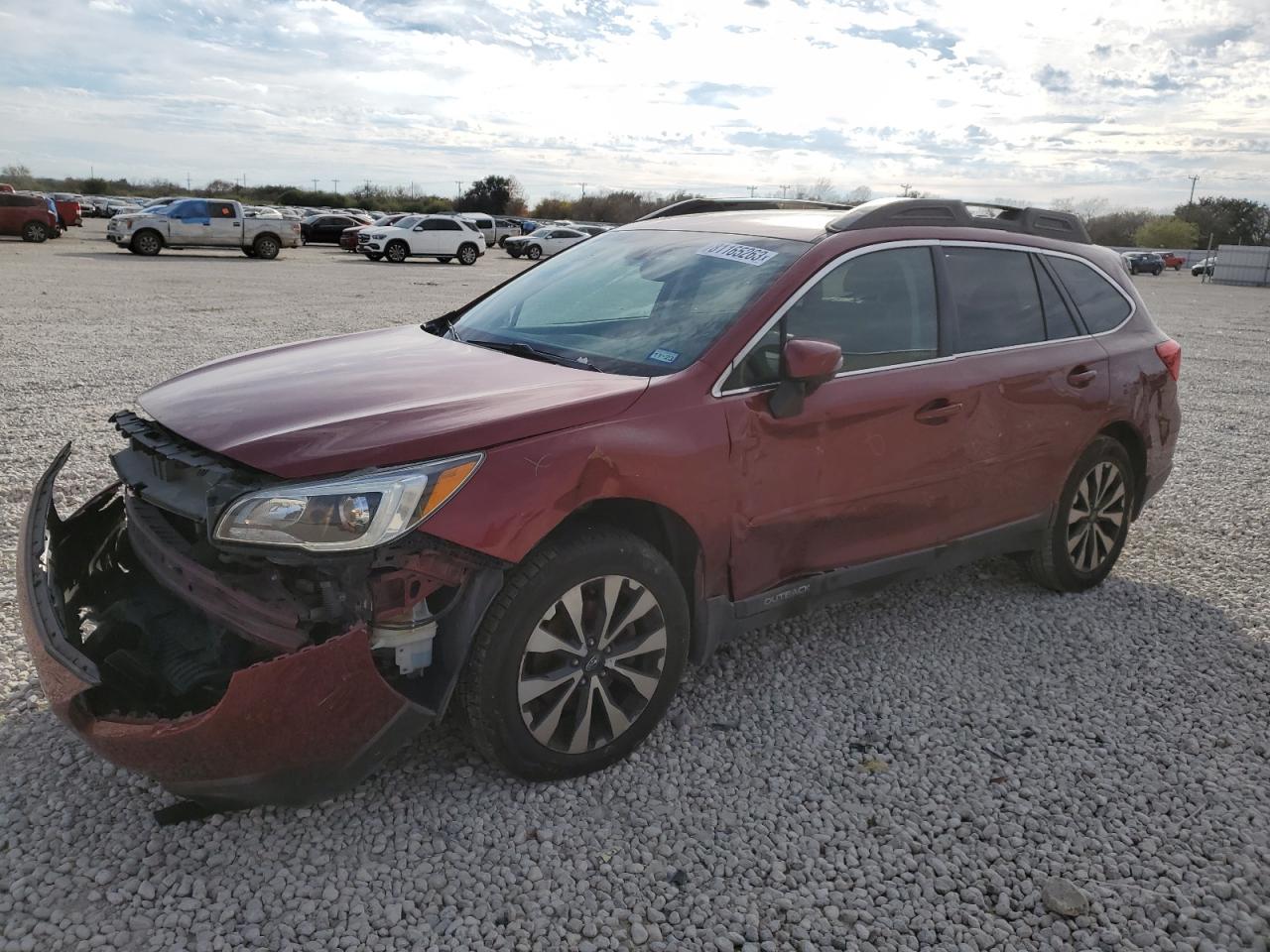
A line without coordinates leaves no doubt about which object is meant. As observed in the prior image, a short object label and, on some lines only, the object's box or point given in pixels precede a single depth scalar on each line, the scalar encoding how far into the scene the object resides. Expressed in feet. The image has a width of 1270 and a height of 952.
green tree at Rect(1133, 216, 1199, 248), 281.33
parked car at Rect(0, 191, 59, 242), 98.99
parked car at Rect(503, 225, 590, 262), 127.75
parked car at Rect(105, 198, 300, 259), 94.32
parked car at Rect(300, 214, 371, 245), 137.90
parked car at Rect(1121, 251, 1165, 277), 183.93
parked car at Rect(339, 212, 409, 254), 112.15
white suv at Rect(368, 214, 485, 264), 109.29
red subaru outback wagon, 8.69
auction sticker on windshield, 12.32
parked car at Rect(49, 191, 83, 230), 121.64
